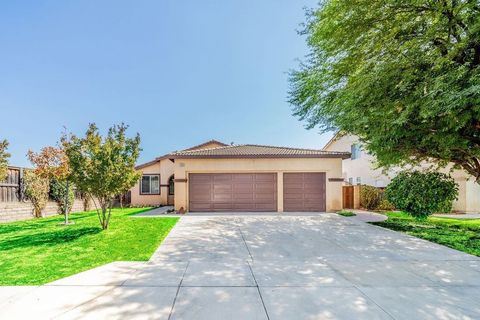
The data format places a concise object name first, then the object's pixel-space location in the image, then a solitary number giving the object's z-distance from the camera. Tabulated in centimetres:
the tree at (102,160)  805
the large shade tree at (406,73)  634
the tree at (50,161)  1023
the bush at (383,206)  1501
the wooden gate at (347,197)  1556
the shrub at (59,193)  1306
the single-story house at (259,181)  1379
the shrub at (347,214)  1231
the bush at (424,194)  937
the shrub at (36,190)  1180
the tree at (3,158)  951
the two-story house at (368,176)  1420
